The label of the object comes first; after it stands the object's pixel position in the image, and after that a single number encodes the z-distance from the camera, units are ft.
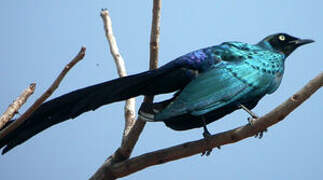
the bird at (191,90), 27.84
